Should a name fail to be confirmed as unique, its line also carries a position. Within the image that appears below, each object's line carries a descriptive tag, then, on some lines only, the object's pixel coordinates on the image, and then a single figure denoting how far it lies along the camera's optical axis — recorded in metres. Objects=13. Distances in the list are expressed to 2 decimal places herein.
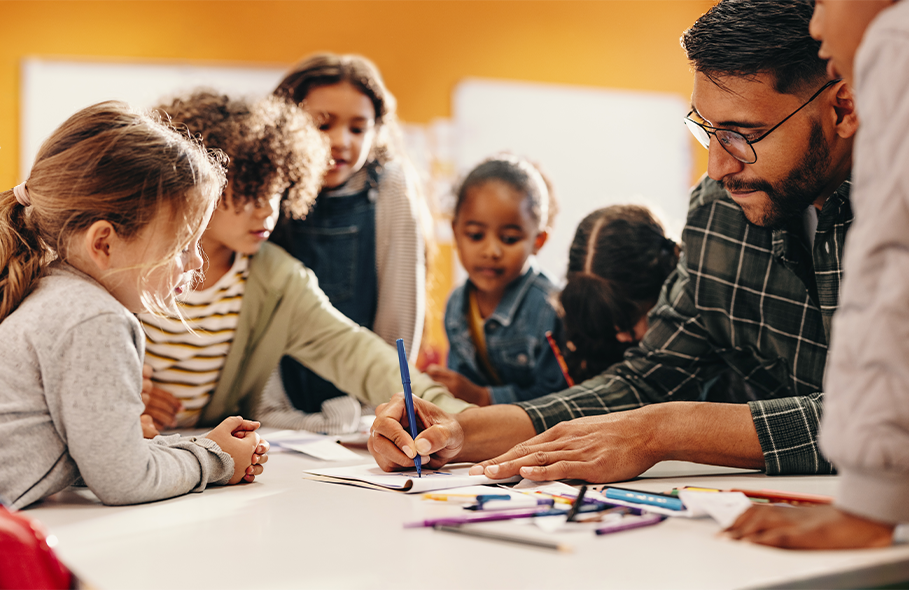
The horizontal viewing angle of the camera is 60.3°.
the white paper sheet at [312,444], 1.22
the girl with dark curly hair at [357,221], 2.02
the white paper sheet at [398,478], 0.97
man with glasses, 1.07
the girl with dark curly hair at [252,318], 1.51
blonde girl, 0.87
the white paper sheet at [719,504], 0.79
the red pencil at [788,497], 0.86
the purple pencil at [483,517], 0.78
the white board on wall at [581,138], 4.51
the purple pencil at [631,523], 0.76
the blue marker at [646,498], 0.85
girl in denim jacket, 2.03
